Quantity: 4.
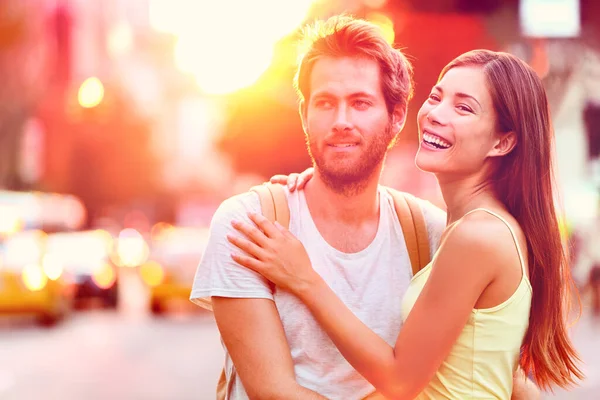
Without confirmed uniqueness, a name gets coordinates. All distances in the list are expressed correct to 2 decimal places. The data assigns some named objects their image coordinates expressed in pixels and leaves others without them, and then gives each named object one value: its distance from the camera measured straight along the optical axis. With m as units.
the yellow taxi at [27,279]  15.48
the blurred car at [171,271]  17.94
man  3.54
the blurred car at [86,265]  19.28
